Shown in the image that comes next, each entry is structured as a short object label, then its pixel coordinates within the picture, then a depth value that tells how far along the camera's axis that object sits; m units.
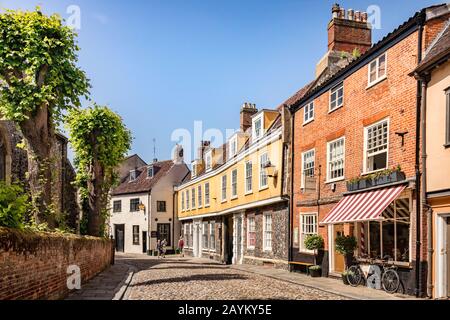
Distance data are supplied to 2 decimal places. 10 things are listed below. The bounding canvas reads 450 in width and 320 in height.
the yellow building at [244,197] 25.52
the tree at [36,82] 15.20
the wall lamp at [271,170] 25.45
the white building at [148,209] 51.75
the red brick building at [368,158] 14.73
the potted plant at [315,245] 20.42
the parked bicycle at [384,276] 15.04
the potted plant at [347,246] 17.80
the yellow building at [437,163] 13.25
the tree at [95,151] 25.34
